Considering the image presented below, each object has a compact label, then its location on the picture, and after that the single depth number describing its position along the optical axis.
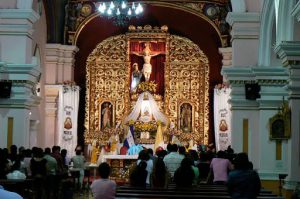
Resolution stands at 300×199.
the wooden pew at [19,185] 10.96
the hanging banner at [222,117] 23.62
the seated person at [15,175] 11.69
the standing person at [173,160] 12.29
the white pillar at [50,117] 24.06
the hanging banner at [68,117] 23.94
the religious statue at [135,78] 26.03
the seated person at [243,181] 7.69
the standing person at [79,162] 17.38
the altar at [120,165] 21.70
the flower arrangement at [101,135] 25.58
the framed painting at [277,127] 15.00
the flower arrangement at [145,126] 25.36
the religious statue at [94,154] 23.94
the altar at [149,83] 25.83
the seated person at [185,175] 10.57
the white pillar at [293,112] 11.74
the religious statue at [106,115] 26.04
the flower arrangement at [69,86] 23.98
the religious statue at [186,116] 26.05
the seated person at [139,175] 10.70
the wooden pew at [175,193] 9.43
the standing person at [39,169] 12.20
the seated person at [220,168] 11.74
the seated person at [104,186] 7.91
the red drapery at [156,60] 26.25
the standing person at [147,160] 11.54
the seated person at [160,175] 10.94
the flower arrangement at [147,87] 25.89
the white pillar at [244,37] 17.97
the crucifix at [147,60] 25.97
